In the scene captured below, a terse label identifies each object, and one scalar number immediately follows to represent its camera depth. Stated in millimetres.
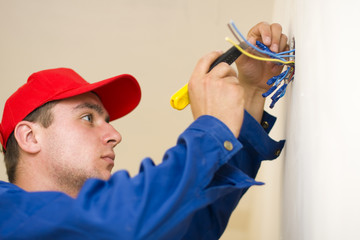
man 703
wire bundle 926
